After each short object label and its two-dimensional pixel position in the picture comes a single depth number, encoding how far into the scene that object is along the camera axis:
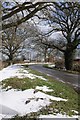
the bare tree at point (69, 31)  12.18
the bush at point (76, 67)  11.98
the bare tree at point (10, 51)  19.05
